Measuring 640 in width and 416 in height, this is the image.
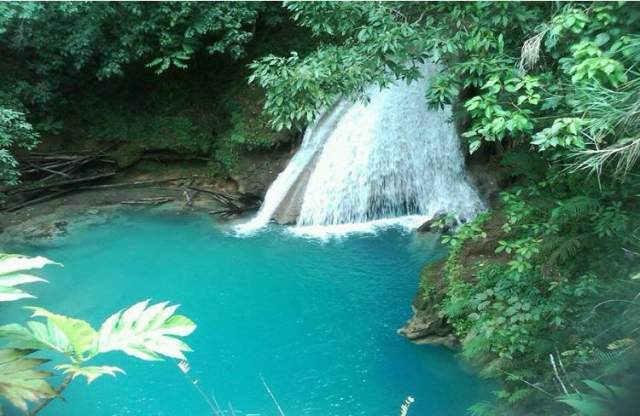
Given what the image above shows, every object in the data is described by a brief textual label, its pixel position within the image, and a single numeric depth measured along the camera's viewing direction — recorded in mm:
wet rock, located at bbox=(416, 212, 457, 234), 8258
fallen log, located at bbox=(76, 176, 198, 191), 10312
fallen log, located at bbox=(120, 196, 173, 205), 9789
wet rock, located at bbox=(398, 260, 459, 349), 6059
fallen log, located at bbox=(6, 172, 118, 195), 9766
